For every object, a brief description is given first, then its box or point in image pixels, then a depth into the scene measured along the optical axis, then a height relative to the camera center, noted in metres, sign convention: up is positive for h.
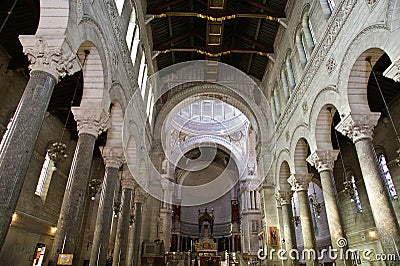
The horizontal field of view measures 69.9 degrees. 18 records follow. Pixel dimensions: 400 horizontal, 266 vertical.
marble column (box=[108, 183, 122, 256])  18.56 +2.85
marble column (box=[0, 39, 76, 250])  4.65 +2.56
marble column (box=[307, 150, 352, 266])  9.08 +2.66
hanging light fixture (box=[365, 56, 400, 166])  8.09 +5.61
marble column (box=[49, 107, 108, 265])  6.62 +2.15
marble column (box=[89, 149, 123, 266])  8.84 +2.06
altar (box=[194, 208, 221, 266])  16.25 +2.53
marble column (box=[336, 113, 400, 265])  6.79 +2.40
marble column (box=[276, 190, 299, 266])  13.76 +2.69
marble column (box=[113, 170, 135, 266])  11.52 +2.15
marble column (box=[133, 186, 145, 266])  13.61 +2.60
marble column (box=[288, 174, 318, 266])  11.23 +2.51
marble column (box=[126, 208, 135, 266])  13.05 +1.42
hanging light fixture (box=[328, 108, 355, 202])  10.12 +2.91
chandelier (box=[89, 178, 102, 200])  11.30 +3.21
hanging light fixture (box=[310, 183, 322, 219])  12.57 +2.82
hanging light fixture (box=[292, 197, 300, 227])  14.84 +2.80
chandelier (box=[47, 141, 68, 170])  8.40 +3.28
